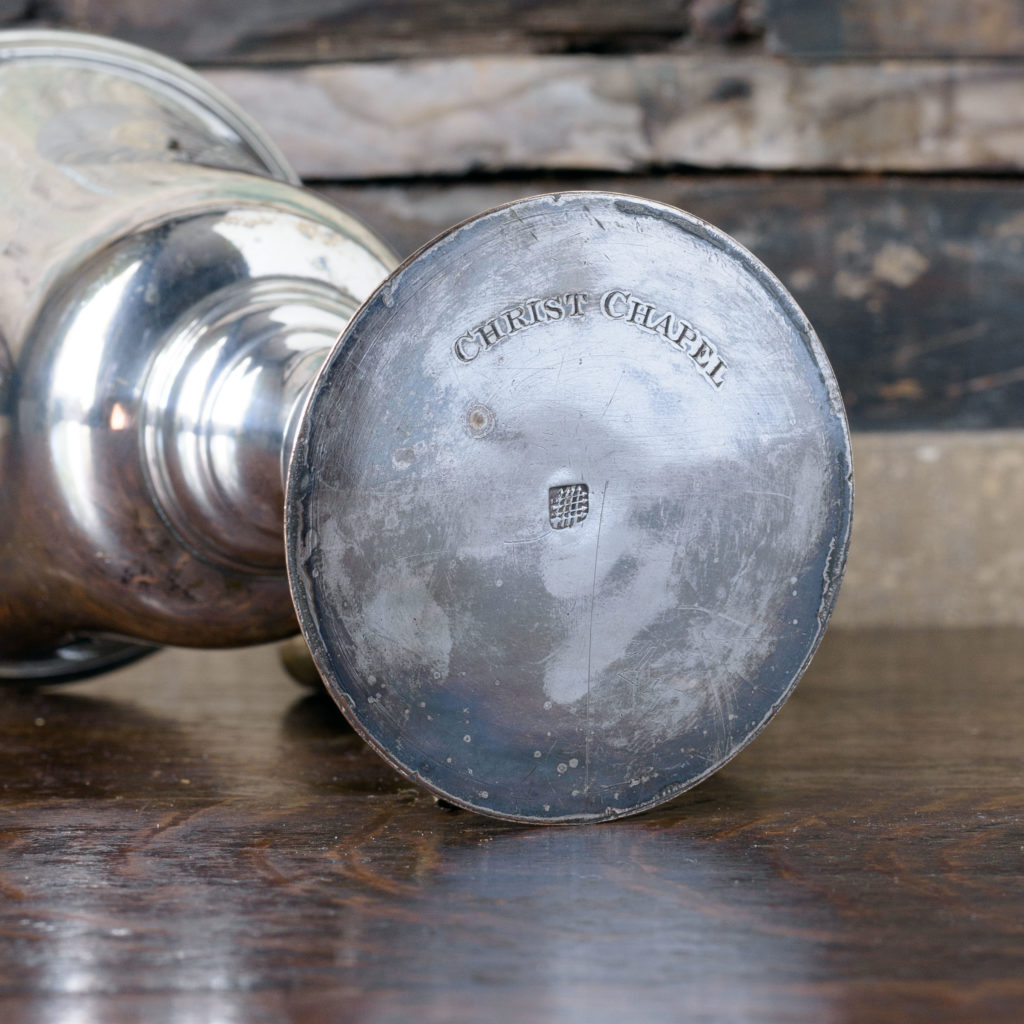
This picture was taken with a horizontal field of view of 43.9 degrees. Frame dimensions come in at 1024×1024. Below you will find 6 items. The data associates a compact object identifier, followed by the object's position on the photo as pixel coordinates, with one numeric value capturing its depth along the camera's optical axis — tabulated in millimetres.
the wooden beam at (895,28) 1336
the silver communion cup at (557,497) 584
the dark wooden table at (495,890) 438
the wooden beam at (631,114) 1331
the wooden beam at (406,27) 1332
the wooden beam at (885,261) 1377
